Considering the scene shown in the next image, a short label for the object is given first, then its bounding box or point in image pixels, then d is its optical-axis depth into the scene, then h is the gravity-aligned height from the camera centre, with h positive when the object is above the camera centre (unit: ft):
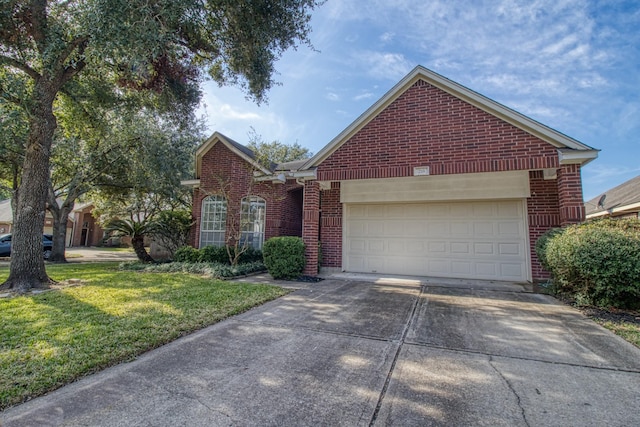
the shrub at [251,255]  34.88 -1.98
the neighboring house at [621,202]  40.32 +6.86
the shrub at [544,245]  20.57 -0.07
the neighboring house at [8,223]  84.24 +3.54
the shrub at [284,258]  26.50 -1.64
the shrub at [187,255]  35.70 -2.05
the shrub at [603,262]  14.99 -0.90
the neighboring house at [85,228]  91.97 +2.47
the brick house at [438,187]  23.18 +5.01
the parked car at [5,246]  54.85 -2.11
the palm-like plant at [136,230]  37.60 +0.85
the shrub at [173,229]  40.91 +1.21
